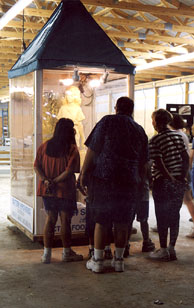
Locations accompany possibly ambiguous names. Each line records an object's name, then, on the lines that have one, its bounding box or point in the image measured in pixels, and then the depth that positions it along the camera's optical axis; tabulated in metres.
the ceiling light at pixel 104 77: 5.61
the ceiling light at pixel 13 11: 6.43
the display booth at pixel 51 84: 5.27
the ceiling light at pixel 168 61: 9.98
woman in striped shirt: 4.46
